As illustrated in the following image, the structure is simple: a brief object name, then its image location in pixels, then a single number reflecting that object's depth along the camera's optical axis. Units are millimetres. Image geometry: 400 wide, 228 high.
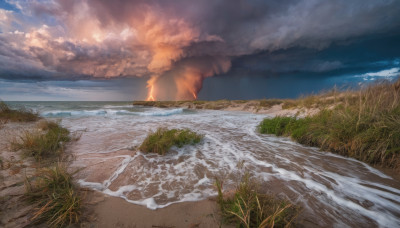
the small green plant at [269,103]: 20734
